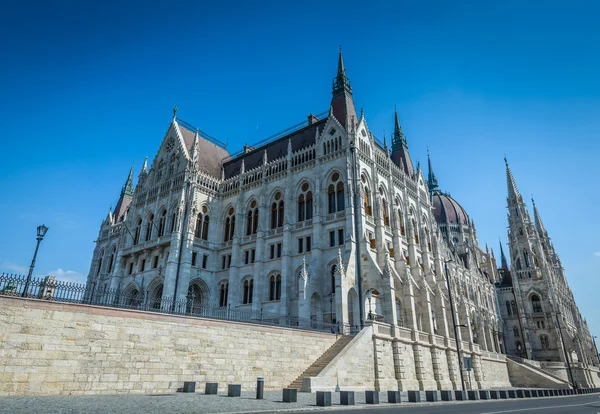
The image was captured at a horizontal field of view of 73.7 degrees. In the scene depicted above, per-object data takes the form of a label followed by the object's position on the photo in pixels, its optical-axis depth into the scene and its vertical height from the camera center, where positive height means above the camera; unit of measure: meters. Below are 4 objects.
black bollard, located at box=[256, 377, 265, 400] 16.39 -0.35
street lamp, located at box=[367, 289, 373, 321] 32.99 +6.61
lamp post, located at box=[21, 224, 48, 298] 16.97 +6.51
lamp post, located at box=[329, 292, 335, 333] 33.75 +6.15
